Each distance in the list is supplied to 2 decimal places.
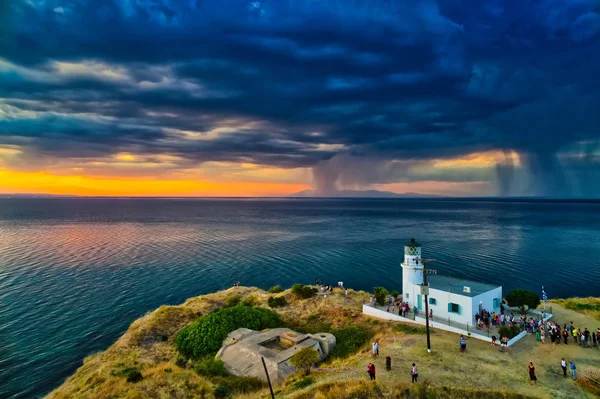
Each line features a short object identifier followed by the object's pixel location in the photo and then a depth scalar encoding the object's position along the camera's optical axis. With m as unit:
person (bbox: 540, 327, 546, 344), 30.93
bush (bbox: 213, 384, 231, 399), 25.20
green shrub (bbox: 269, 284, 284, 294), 52.29
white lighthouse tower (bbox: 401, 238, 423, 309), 38.53
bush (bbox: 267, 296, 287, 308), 45.84
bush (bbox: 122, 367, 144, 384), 27.06
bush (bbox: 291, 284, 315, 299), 47.96
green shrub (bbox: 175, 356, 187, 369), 31.75
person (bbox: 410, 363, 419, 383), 23.31
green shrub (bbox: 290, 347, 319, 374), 28.36
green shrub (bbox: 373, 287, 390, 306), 40.19
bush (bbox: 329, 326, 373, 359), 31.88
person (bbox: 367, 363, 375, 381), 23.72
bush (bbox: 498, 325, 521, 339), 30.45
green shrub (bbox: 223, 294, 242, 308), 46.75
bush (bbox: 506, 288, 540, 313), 36.00
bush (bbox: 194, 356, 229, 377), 29.28
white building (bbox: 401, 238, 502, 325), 33.81
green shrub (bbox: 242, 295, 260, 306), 46.16
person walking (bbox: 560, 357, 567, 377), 24.56
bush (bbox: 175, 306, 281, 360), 33.97
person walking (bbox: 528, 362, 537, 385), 23.39
